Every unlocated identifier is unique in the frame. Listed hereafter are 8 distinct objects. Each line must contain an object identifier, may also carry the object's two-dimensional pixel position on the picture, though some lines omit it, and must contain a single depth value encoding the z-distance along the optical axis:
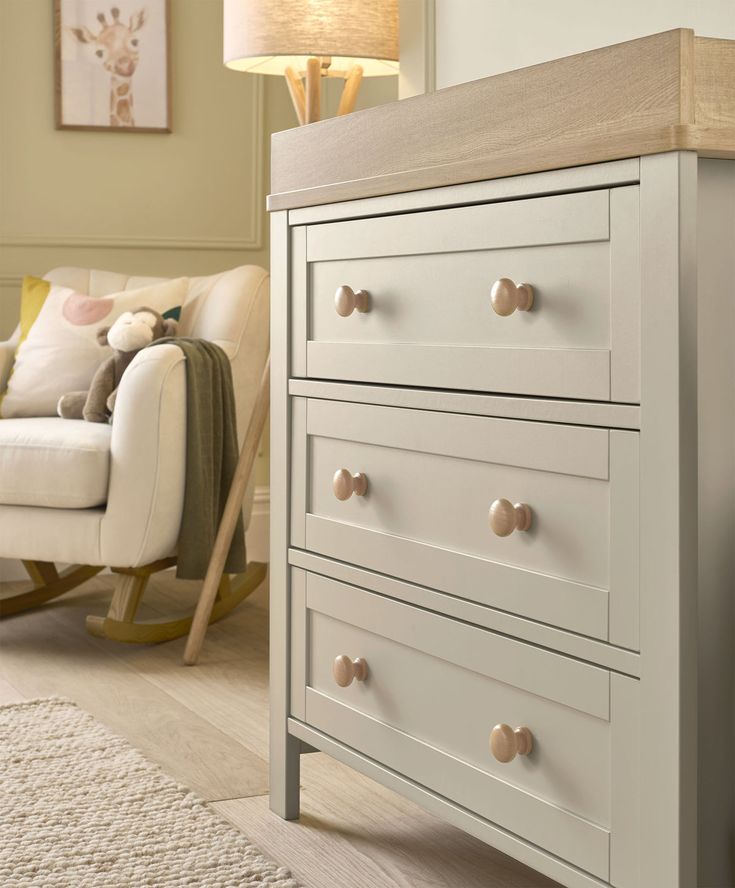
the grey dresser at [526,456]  1.10
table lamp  2.40
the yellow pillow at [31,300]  3.28
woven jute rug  1.56
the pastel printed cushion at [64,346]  3.12
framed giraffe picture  3.63
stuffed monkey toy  2.89
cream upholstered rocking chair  2.65
